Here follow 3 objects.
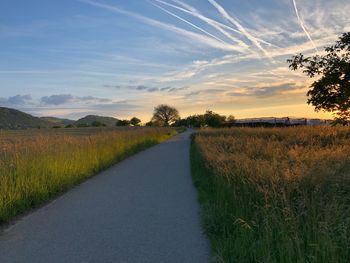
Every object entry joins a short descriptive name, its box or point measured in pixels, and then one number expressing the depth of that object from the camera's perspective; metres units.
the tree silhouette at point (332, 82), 21.30
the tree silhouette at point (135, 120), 165.05
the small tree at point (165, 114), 183.50
